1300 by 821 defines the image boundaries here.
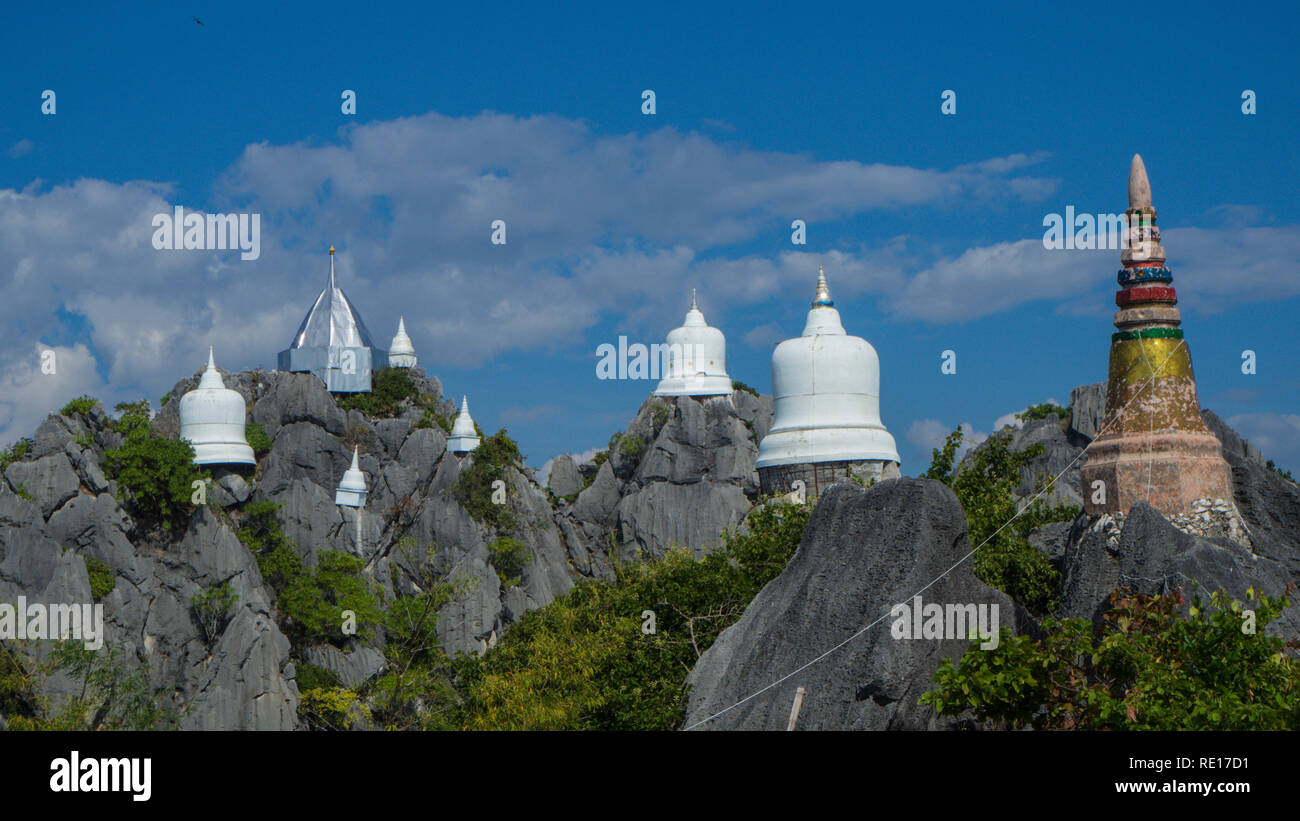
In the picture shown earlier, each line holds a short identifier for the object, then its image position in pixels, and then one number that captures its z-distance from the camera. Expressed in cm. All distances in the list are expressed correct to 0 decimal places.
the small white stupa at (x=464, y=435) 6831
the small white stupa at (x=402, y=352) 7738
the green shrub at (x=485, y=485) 6406
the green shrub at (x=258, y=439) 6525
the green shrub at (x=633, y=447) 6956
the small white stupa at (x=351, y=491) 6366
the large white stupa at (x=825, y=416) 3356
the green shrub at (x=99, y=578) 5353
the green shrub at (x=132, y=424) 5966
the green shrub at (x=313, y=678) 5344
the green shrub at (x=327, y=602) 5603
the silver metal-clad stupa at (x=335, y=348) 7075
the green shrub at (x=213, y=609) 5462
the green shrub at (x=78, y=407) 6084
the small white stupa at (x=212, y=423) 6188
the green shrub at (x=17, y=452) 5722
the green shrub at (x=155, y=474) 5819
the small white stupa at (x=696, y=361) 6912
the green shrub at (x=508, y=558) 6144
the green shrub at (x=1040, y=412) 6469
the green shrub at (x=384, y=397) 7000
